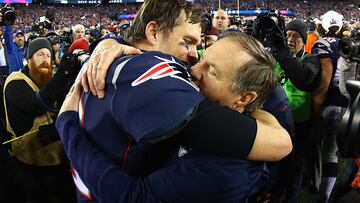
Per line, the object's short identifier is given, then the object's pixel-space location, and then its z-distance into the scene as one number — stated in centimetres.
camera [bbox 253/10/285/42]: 281
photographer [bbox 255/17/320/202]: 286
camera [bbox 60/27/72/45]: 690
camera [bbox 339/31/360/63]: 215
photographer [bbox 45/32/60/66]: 547
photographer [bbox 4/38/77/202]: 243
